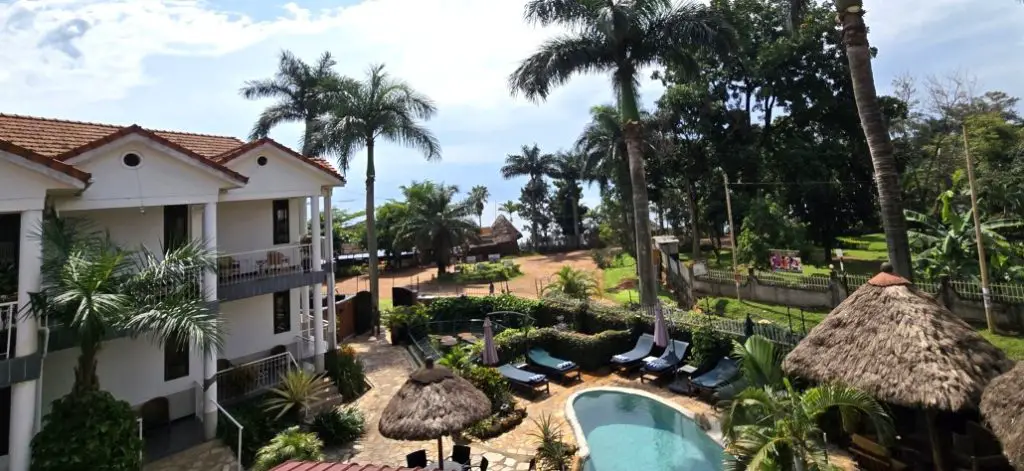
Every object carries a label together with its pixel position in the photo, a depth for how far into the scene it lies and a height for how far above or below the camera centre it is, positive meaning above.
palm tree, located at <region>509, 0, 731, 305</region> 20.05 +8.61
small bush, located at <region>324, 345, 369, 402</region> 14.64 -3.27
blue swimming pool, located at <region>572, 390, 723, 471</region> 10.77 -4.63
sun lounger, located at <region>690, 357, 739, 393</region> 13.59 -3.78
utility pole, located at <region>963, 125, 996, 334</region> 15.49 -1.16
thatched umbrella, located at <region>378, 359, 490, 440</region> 8.84 -2.75
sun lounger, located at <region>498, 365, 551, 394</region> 14.77 -3.74
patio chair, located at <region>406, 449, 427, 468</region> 9.60 -3.85
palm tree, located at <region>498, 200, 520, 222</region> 61.53 +6.25
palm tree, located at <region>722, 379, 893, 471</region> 7.53 -3.06
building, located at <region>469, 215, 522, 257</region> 52.56 +1.93
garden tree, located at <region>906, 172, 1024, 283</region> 17.09 -0.73
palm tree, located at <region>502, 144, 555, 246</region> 59.41 +11.00
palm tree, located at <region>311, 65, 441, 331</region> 22.52 +6.70
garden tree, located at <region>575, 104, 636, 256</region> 34.22 +6.59
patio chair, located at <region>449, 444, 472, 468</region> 9.77 -3.90
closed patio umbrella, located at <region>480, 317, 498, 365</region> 14.48 -2.76
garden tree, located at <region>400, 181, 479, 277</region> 36.16 +2.87
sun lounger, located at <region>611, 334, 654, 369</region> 16.42 -3.58
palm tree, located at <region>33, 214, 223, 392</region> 8.23 -0.24
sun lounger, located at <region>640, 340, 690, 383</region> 15.20 -3.60
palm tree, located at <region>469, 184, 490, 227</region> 57.10 +7.69
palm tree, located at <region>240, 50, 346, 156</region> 31.85 +11.72
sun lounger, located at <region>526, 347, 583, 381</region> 16.05 -3.66
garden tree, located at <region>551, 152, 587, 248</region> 57.59 +8.25
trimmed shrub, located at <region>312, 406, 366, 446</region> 11.56 -3.83
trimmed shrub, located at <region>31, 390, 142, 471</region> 8.18 -2.65
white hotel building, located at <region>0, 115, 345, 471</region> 8.61 +0.99
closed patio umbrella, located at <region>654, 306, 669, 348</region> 15.34 -2.67
